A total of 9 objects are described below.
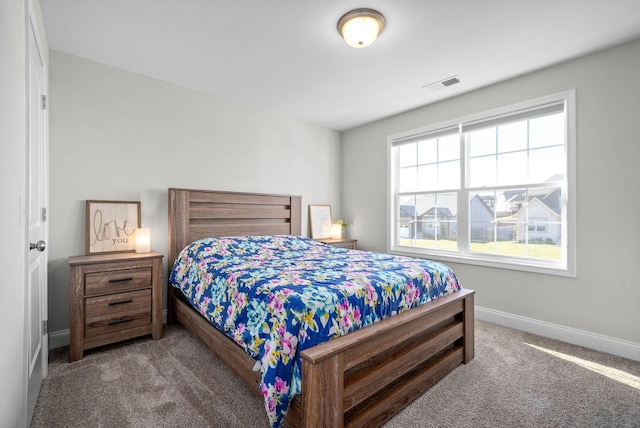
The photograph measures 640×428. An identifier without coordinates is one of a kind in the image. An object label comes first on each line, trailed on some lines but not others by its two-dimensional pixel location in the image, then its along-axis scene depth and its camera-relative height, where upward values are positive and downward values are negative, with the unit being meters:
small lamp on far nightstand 4.47 -0.23
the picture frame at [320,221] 4.42 -0.11
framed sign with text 2.71 -0.12
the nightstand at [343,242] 4.15 -0.40
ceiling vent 3.05 +1.36
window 2.86 +0.29
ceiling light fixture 2.06 +1.33
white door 1.69 -0.15
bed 1.37 -0.84
